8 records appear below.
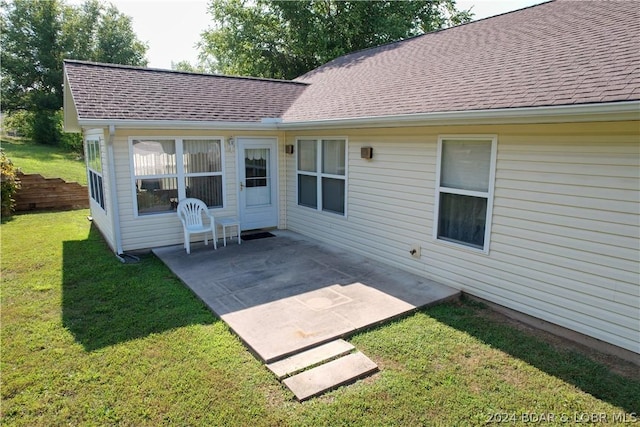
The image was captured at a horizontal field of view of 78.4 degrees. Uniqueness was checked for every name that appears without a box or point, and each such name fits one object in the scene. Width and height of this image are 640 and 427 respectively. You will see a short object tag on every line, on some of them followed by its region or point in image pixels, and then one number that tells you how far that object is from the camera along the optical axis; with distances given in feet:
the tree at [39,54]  81.61
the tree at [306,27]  57.52
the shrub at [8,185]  31.78
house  12.67
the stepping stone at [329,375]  10.46
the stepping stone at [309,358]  11.32
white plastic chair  22.93
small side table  23.92
